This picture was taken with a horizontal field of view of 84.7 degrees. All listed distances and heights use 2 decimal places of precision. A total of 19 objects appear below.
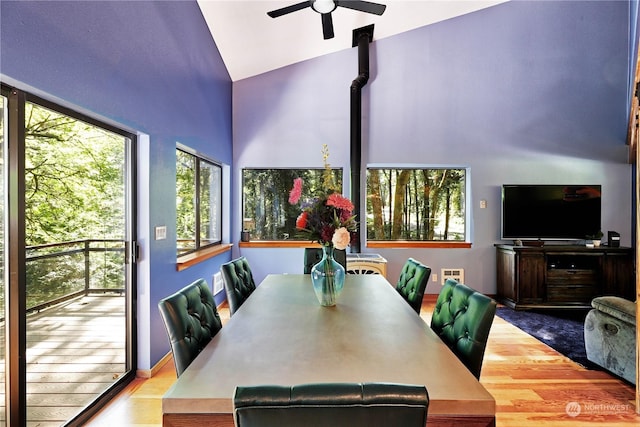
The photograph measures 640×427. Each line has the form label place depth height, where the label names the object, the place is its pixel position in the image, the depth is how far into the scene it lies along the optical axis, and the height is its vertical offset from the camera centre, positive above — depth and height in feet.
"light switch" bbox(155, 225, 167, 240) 8.89 -0.47
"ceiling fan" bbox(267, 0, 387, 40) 9.41 +5.65
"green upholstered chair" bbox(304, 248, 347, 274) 9.64 -1.23
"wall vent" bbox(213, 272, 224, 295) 13.50 -2.73
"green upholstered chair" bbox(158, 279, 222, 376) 4.23 -1.45
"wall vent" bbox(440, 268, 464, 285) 15.52 -2.68
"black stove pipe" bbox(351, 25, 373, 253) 15.01 +4.05
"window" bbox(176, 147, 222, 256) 11.28 +0.43
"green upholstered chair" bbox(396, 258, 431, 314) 6.86 -1.44
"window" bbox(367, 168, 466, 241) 16.03 +0.40
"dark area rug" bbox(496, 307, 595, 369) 10.25 -4.01
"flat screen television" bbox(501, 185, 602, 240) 14.84 +0.08
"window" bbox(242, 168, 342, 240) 16.12 +0.57
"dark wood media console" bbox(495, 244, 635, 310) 13.93 -2.61
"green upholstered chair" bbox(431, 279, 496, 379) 4.44 -1.52
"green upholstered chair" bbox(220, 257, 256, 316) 6.94 -1.44
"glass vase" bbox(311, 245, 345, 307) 5.80 -1.09
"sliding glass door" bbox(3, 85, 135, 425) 5.28 -0.94
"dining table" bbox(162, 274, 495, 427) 3.09 -1.61
